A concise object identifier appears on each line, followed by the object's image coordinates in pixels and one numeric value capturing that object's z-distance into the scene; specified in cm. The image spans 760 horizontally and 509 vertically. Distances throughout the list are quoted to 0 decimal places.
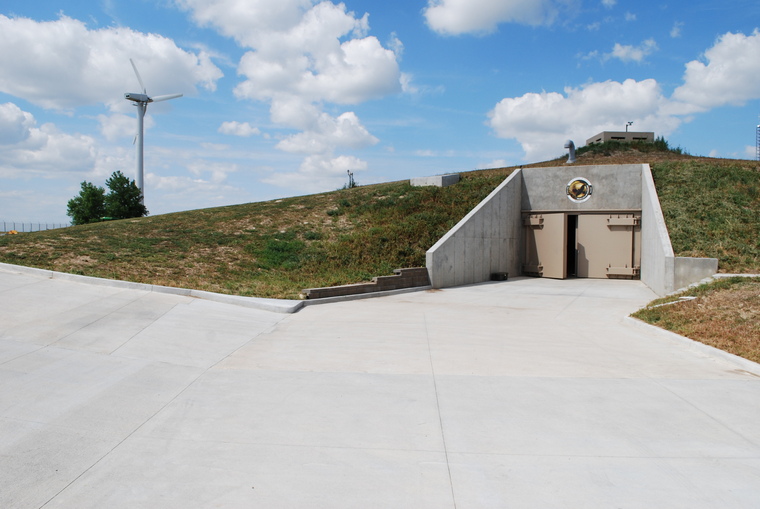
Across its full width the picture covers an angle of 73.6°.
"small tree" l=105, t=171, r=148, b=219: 4062
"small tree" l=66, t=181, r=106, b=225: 4328
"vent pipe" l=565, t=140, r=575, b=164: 2475
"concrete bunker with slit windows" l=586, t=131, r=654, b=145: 3194
